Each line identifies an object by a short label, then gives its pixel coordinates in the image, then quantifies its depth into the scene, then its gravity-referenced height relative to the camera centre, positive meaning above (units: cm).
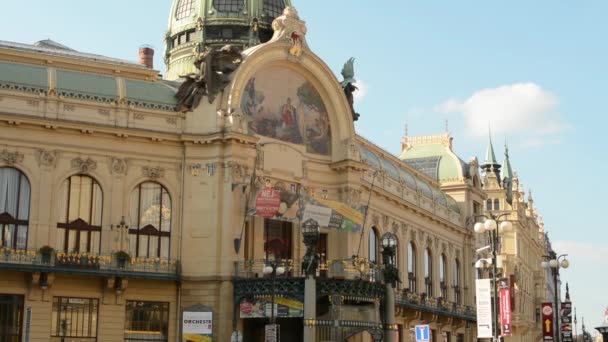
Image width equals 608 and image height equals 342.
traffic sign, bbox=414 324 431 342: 4184 +175
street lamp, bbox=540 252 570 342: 4584 +512
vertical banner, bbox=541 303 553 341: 5738 +298
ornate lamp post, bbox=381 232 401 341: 5569 +526
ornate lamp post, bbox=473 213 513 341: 3938 +542
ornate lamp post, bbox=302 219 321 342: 5031 +503
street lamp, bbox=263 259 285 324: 4878 +505
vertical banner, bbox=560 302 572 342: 6300 +326
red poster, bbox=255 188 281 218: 5309 +889
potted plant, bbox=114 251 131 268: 5147 +581
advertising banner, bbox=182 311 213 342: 5059 +257
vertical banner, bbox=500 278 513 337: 4325 +282
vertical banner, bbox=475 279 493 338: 3875 +256
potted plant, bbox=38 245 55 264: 4956 +577
